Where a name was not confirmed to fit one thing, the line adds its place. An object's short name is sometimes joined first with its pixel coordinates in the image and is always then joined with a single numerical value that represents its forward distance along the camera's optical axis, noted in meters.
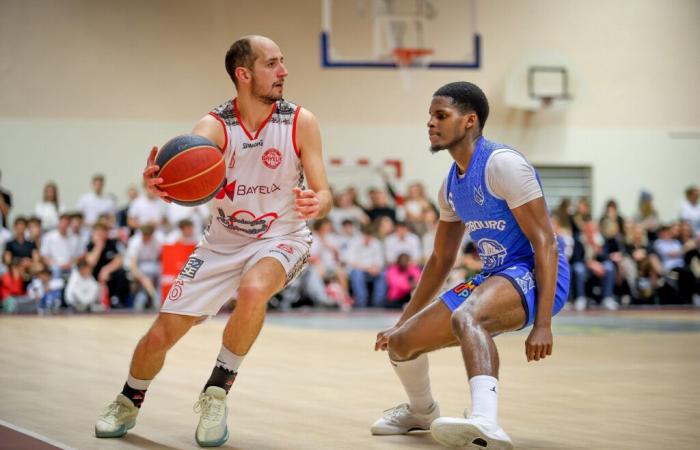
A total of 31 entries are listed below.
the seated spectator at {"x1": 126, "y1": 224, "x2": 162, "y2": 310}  15.27
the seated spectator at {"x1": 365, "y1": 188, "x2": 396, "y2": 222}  17.03
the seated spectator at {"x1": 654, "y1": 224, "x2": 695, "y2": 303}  17.02
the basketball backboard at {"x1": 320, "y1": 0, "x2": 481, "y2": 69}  17.42
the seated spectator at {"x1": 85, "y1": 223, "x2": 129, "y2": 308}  15.18
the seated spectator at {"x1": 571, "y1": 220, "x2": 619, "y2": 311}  16.31
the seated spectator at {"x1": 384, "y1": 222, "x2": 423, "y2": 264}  16.08
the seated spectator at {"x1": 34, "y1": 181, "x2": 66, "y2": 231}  16.78
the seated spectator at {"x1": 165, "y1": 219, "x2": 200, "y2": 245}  14.82
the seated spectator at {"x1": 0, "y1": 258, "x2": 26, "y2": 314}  14.42
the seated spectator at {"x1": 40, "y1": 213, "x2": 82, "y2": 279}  15.10
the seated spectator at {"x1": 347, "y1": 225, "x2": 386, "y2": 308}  16.08
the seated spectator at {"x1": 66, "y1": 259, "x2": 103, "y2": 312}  14.63
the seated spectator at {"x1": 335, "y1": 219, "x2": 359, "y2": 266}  16.28
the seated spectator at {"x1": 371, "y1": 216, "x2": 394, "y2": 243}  16.39
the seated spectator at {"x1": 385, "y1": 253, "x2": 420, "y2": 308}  15.80
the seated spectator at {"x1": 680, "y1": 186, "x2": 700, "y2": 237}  18.56
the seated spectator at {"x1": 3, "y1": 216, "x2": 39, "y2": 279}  14.74
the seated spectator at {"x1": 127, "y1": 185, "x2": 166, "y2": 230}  16.31
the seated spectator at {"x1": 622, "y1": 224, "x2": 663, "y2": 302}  17.16
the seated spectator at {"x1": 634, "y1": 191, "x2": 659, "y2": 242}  18.05
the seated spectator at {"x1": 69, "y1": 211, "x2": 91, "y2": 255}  15.52
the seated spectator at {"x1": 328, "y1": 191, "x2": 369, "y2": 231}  16.91
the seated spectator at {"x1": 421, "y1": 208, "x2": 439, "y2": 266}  16.42
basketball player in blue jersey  4.29
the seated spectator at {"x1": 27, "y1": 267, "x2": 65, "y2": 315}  14.44
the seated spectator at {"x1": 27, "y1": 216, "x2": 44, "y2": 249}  15.36
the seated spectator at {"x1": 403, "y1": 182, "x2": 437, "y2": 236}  16.65
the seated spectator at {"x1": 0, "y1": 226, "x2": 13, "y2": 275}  14.73
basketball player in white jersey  4.70
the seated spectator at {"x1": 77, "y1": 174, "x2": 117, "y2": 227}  17.03
